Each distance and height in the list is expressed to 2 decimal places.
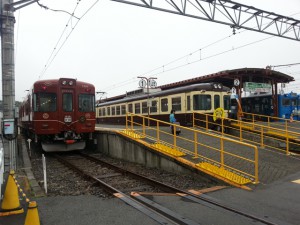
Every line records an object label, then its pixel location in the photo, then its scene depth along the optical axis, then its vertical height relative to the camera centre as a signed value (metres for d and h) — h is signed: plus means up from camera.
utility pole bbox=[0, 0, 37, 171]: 6.54 +1.40
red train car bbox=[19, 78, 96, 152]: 11.06 +0.05
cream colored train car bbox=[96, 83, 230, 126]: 12.96 +0.61
